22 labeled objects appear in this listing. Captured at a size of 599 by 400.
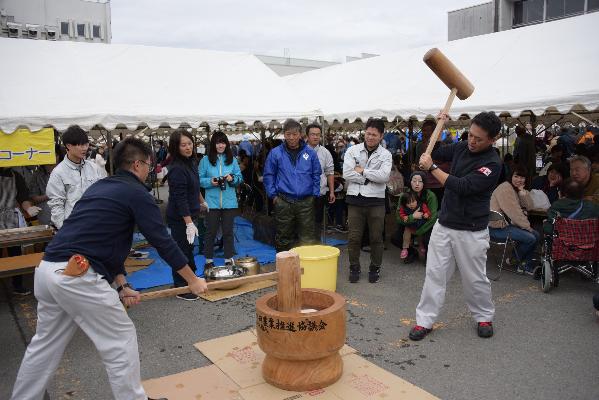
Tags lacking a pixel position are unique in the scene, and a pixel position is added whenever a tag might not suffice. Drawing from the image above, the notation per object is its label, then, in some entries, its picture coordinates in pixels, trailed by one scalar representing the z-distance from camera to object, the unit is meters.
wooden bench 4.53
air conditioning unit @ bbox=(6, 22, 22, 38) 27.94
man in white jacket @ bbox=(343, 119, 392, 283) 5.54
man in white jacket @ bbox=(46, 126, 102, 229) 4.73
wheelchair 5.16
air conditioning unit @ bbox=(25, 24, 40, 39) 29.06
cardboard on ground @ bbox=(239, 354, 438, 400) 3.22
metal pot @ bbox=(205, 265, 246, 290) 5.63
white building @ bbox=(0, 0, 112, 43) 29.34
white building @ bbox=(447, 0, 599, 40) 19.62
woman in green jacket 6.56
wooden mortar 3.11
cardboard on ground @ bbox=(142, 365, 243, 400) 3.28
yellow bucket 5.08
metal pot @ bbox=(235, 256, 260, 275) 5.91
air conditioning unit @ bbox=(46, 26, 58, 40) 30.79
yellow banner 5.26
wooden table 4.60
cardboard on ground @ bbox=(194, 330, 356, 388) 3.52
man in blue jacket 6.00
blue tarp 6.16
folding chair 6.01
